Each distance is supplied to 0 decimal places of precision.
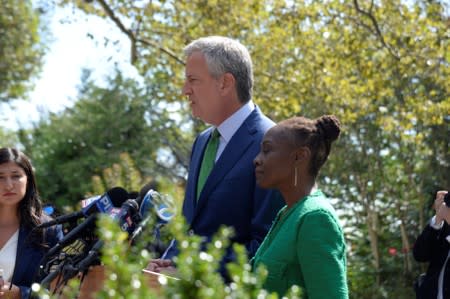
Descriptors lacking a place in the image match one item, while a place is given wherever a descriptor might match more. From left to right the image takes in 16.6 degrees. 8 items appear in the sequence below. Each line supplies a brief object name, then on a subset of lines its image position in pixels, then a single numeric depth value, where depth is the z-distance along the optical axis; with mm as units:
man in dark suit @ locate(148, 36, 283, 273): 7048
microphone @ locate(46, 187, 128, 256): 6259
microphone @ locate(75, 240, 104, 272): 5833
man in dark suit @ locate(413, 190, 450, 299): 10083
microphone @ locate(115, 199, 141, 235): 6139
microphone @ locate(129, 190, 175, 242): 5794
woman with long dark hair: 8488
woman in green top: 5960
